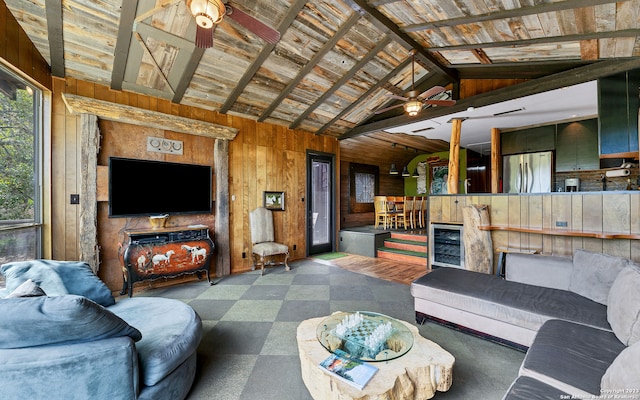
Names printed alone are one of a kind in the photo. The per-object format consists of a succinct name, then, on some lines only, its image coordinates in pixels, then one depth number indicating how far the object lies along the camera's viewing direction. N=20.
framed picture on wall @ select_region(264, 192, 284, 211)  5.12
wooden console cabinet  3.34
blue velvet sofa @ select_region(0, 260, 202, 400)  1.24
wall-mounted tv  3.48
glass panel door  5.89
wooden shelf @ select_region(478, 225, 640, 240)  2.81
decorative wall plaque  3.83
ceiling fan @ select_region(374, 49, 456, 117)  3.59
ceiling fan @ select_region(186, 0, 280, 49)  1.82
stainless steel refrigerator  5.77
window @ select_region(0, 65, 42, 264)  2.43
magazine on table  1.35
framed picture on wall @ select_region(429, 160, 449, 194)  8.69
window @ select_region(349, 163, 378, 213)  7.39
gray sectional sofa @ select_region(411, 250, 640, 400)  1.23
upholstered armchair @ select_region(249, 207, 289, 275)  4.57
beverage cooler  4.38
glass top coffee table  1.33
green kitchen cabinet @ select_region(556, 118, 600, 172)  5.13
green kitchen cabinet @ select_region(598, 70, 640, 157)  3.05
